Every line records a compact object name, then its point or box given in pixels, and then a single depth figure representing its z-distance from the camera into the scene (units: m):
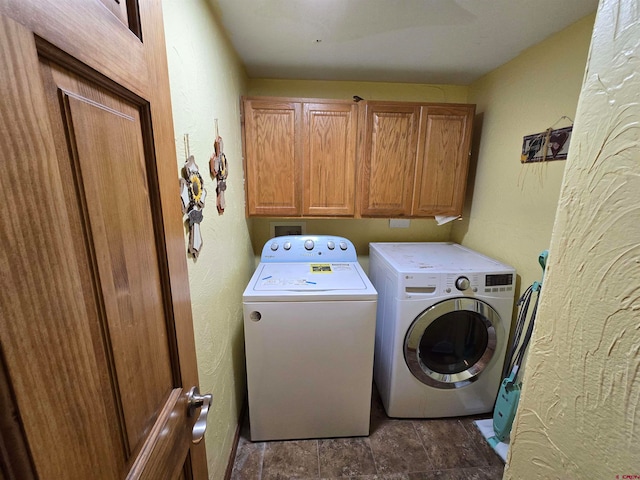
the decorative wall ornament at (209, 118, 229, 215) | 1.16
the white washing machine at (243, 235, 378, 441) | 1.36
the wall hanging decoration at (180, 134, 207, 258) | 0.87
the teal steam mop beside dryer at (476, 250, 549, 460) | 1.41
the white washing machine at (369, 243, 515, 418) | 1.49
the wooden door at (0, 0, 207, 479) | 0.25
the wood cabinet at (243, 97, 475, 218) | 1.71
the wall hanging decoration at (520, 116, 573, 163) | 1.29
